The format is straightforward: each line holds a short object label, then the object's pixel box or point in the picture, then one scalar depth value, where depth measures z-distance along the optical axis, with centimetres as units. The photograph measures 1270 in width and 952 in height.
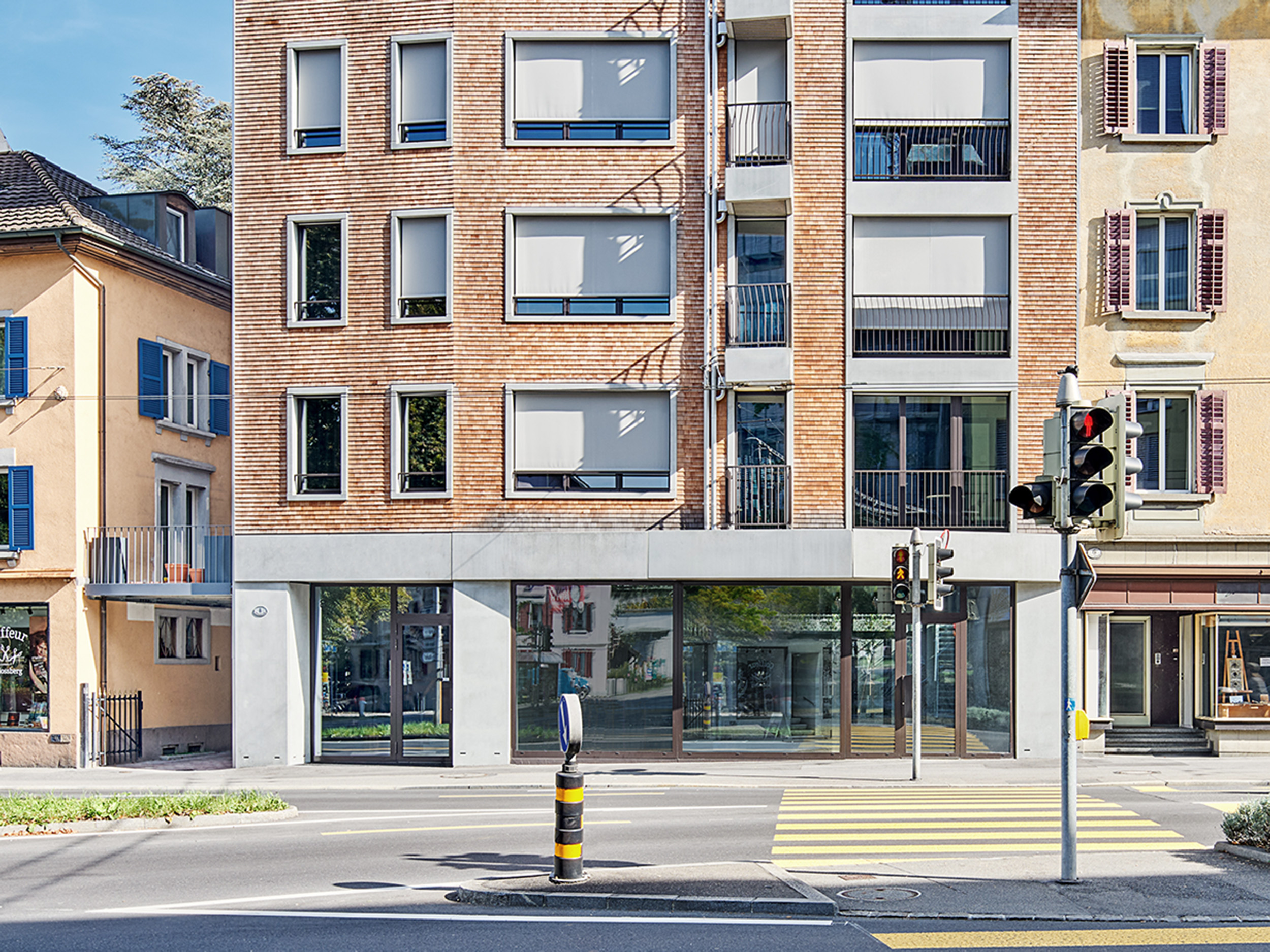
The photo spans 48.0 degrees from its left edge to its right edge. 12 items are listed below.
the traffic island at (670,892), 998
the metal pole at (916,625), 1994
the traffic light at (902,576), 2014
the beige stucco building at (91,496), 2662
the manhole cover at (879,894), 1041
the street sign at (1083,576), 1062
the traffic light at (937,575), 1966
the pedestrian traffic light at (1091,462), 1034
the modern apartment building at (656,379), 2461
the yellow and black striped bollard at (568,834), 1056
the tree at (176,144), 5256
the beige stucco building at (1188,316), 2498
